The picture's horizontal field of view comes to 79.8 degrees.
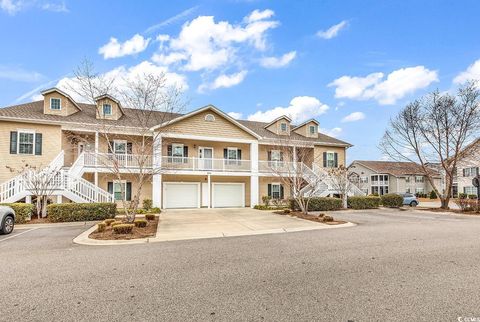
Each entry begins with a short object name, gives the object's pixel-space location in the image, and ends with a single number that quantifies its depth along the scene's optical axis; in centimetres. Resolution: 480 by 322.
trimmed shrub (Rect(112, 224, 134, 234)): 1020
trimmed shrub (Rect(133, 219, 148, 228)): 1192
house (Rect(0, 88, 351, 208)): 1806
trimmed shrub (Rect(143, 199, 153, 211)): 1909
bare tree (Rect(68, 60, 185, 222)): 1257
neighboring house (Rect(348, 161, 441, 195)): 4788
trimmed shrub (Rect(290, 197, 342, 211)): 2039
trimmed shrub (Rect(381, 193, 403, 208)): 2466
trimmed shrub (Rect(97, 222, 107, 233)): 1080
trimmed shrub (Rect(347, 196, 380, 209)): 2217
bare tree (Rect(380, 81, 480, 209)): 2288
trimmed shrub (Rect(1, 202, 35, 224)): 1373
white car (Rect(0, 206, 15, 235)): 1071
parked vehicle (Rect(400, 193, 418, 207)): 3056
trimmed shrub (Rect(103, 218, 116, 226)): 1179
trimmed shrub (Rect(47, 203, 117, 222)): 1417
